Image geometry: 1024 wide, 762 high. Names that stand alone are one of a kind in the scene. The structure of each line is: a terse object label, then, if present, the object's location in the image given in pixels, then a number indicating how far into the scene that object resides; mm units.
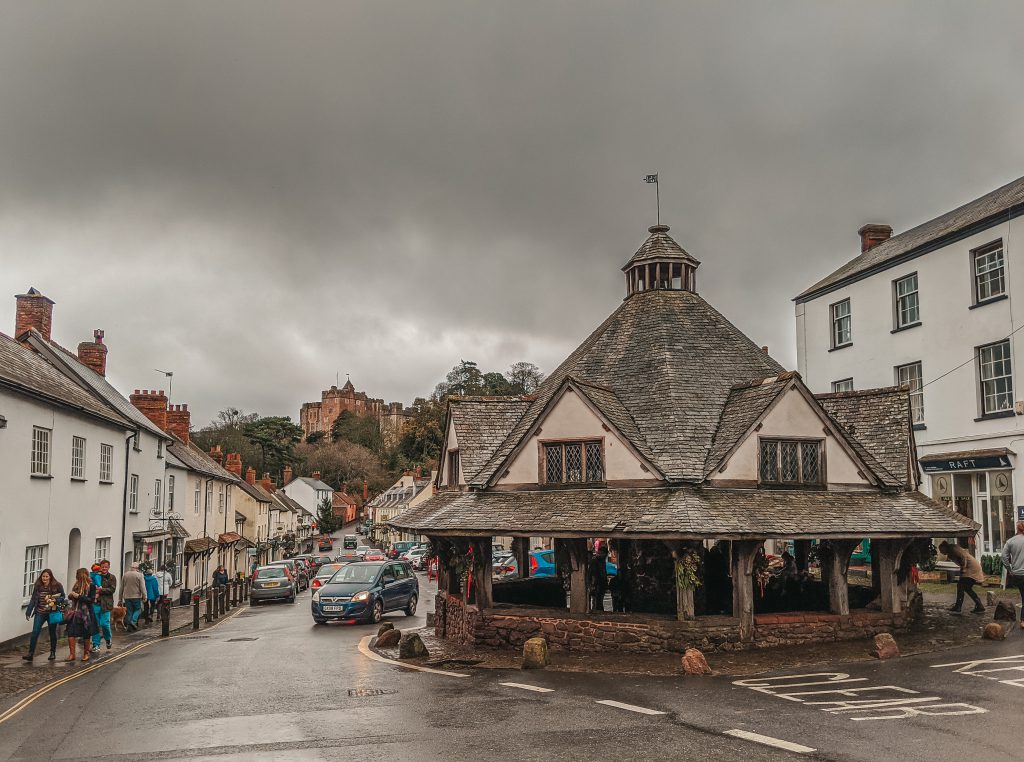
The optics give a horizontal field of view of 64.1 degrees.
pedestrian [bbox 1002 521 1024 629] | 15852
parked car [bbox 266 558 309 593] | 40231
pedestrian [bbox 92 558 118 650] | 18531
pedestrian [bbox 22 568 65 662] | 16031
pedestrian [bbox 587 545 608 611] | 18531
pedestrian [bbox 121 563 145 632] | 22500
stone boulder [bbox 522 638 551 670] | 13852
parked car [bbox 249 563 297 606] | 34625
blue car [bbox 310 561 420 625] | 23297
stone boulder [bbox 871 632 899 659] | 13672
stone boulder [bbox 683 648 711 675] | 12852
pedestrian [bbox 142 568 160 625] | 24828
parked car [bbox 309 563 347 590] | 42172
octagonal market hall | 14734
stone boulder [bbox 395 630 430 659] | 15594
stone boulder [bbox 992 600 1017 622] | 16078
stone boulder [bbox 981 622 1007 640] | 14680
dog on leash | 21750
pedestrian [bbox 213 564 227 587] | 35938
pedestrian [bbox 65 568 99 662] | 16062
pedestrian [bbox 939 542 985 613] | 18141
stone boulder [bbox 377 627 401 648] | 17562
